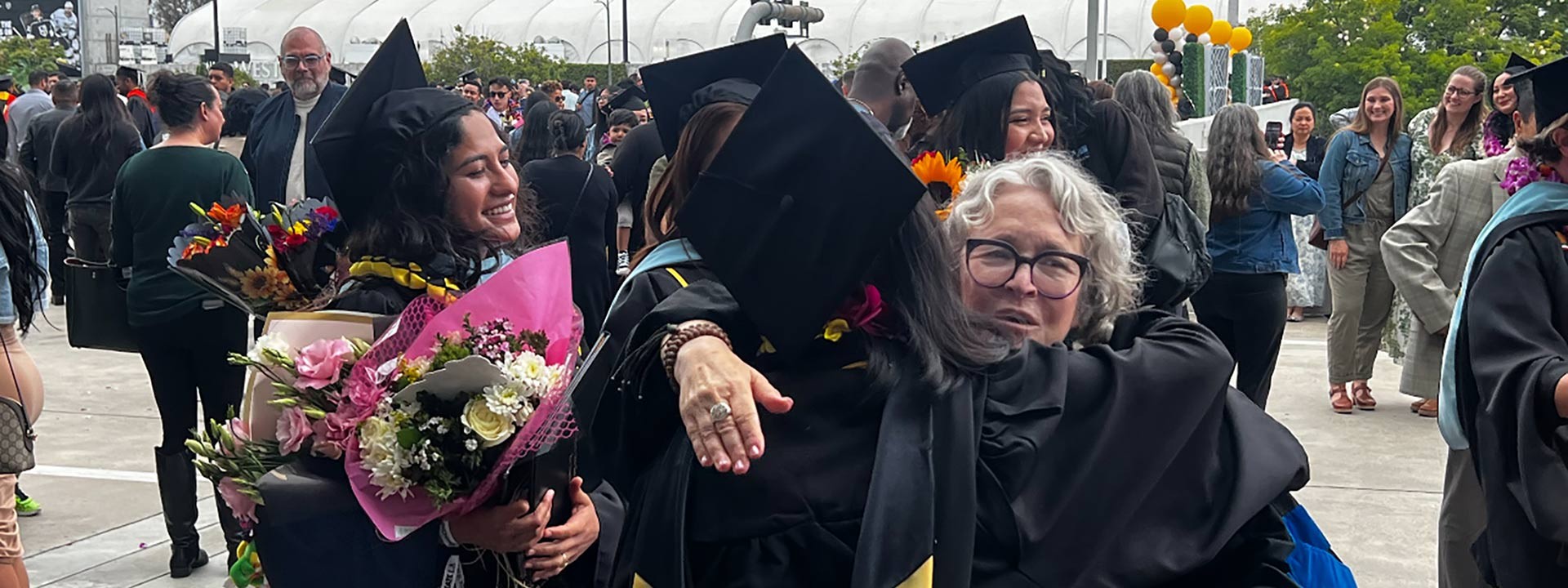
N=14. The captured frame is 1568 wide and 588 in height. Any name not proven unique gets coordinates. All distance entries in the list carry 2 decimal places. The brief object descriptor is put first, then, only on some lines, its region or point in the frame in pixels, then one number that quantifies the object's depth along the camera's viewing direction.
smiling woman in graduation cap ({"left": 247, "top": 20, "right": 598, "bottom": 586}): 2.75
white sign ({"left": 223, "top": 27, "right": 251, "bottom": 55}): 49.80
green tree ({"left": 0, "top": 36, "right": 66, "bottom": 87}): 32.31
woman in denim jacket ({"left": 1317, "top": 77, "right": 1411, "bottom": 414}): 9.09
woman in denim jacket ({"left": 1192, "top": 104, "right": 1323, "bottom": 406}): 7.48
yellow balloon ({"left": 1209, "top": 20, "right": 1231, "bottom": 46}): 23.42
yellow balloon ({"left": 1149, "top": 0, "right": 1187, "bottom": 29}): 20.92
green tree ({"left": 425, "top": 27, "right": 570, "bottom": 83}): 44.41
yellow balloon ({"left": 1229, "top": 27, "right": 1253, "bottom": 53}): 25.40
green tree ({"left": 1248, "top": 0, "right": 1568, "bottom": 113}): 21.50
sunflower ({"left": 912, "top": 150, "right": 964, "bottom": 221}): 3.56
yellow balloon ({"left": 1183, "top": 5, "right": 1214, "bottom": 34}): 21.44
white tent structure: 81.56
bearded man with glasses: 7.18
